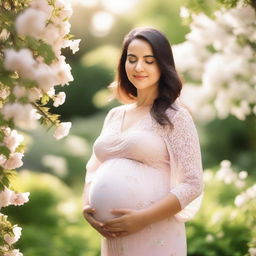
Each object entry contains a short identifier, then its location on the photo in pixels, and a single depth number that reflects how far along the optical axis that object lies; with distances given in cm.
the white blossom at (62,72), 320
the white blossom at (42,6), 309
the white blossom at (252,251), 402
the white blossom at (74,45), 337
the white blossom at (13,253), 341
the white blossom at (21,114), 283
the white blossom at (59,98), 345
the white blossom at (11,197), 319
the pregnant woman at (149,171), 346
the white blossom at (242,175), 483
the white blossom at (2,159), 318
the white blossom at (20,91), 287
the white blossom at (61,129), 338
